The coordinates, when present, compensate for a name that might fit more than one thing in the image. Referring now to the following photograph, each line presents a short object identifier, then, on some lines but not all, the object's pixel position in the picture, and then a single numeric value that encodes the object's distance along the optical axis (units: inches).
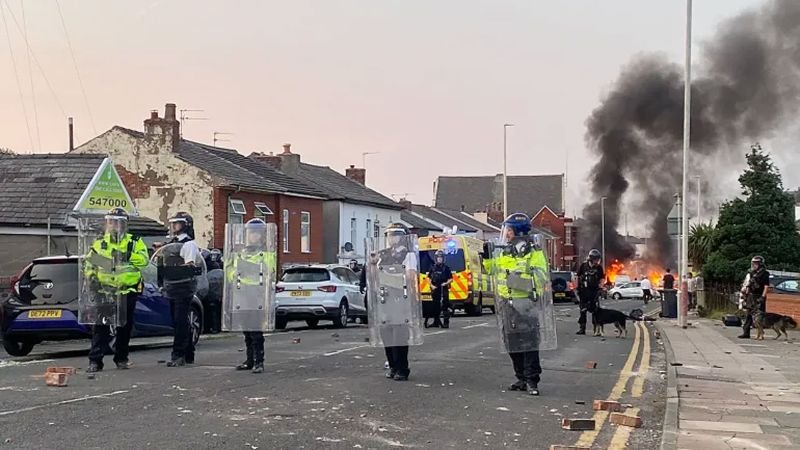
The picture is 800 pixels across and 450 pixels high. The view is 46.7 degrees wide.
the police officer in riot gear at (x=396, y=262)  432.8
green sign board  939.3
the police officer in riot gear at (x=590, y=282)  787.4
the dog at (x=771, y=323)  772.6
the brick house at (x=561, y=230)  3792.1
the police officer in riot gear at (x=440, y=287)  856.3
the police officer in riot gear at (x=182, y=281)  478.8
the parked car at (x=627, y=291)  2459.4
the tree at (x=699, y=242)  1692.1
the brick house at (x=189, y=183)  1407.5
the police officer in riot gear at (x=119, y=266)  470.9
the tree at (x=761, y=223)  1172.5
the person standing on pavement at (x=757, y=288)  772.0
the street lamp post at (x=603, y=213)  2117.4
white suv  879.1
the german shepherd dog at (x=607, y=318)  770.8
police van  1165.7
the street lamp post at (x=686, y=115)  999.2
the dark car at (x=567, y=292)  1821.5
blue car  544.1
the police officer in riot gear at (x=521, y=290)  398.6
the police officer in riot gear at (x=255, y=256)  470.0
